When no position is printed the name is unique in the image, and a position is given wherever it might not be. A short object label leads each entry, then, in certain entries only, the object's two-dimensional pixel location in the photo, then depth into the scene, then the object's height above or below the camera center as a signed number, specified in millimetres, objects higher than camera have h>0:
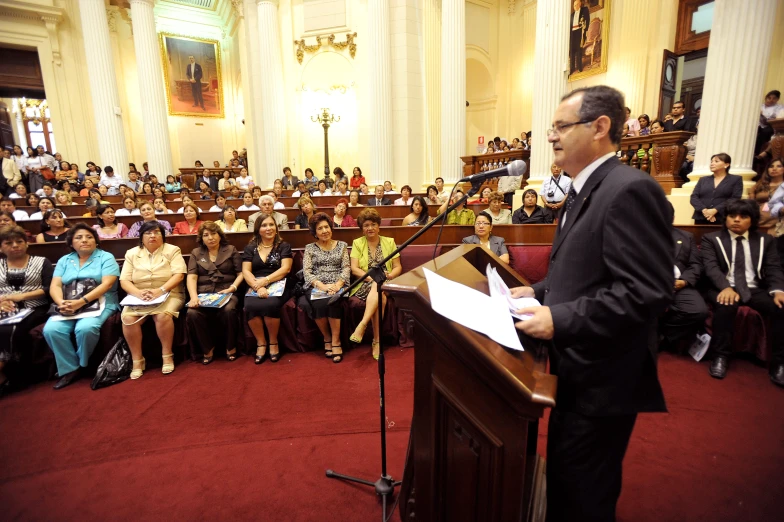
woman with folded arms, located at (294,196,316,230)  5340 -306
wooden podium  808 -543
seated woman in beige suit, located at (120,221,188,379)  3141 -764
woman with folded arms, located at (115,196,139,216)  6195 -246
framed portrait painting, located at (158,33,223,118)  13797 +4142
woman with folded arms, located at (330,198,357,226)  5406 -409
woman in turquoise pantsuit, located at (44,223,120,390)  2996 -835
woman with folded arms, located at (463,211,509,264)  3656 -491
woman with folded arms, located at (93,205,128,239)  4668 -383
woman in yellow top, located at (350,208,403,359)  3432 -591
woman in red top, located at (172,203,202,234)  4895 -387
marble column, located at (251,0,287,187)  9938 +2574
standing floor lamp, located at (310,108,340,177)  10469 +1863
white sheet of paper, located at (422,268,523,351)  834 -275
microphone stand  1345 -1102
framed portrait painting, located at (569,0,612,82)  9297 +3545
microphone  1299 +48
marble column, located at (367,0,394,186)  8844 +2253
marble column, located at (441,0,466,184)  7828 +1982
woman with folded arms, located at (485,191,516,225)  4656 -301
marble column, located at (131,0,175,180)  9680 +2534
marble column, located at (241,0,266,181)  10469 +2736
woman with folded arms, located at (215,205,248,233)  4891 -391
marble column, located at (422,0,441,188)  9102 +2391
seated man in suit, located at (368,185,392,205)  7675 -218
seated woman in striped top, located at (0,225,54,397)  2953 -734
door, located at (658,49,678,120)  8135 +2099
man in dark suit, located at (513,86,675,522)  880 -279
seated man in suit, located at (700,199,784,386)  2852 -703
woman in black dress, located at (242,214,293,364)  3314 -756
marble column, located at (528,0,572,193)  5641 +1629
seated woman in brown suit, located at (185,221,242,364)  3303 -812
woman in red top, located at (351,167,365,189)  9547 +225
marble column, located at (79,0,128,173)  9227 +2533
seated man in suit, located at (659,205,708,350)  3051 -947
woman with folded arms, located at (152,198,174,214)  6141 -220
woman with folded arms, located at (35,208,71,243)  4129 -348
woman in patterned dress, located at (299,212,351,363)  3316 -743
